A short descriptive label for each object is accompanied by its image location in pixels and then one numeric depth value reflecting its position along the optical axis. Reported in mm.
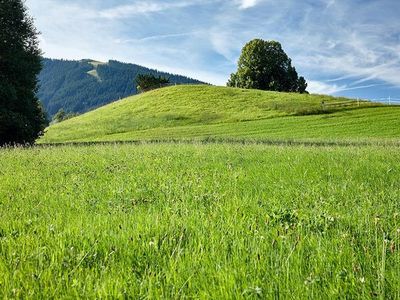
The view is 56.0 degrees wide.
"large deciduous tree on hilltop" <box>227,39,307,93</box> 119625
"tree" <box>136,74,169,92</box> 141125
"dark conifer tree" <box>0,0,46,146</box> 34312
